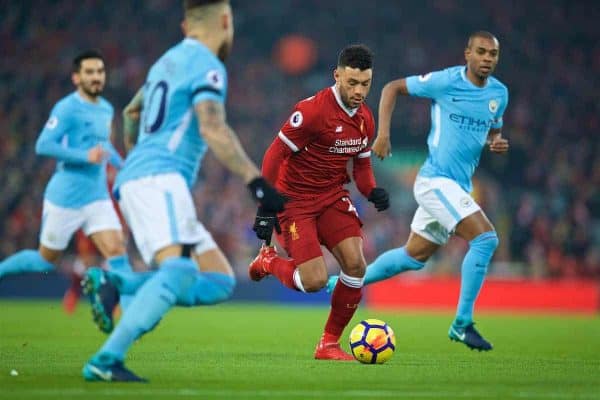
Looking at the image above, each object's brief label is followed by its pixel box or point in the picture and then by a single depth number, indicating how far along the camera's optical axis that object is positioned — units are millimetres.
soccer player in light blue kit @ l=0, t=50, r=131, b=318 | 21969
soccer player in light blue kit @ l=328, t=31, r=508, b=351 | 19281
